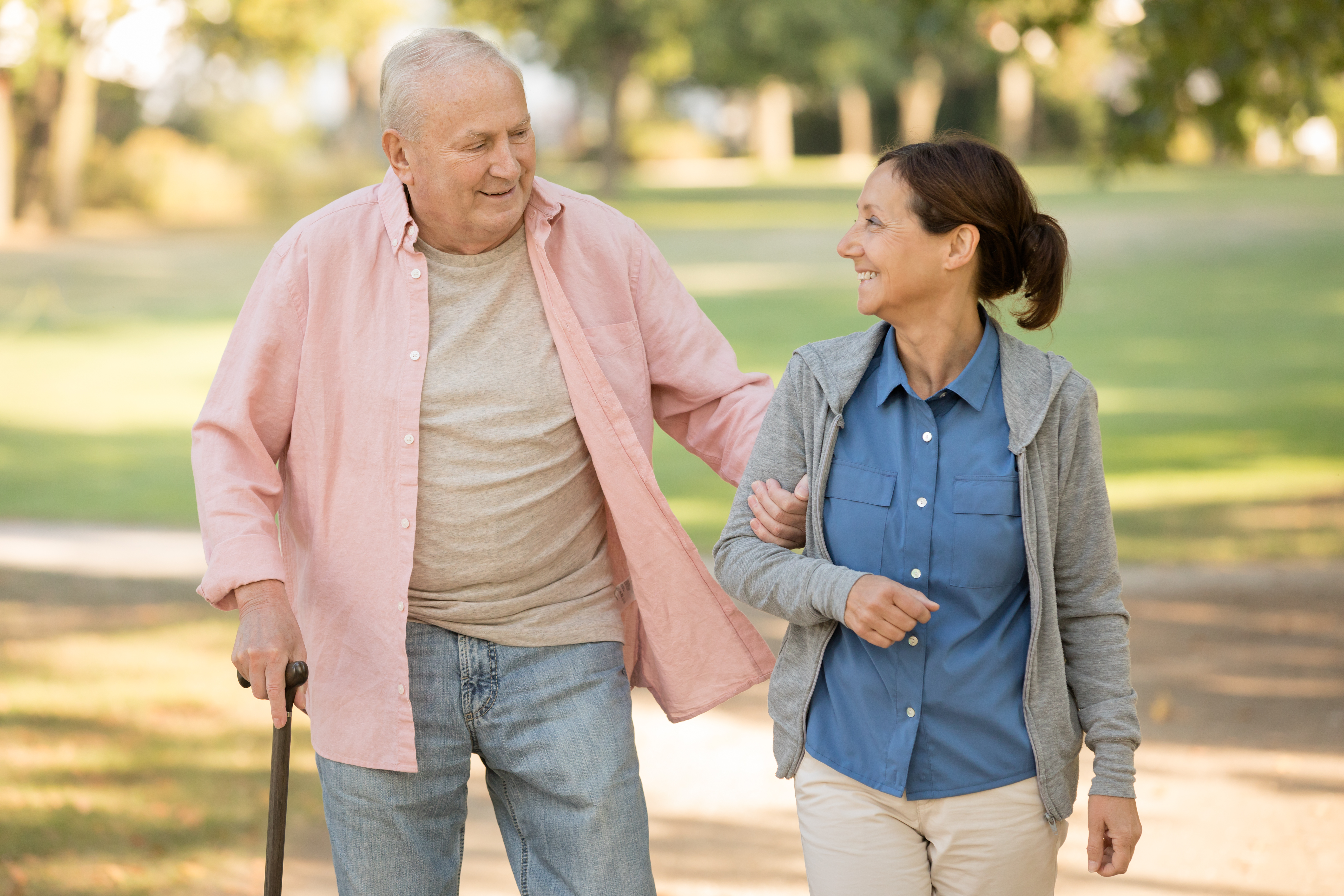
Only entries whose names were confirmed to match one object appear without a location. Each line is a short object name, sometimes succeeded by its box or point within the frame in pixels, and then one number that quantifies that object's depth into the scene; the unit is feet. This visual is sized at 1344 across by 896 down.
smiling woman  15.96
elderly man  18.19
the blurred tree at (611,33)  270.87
